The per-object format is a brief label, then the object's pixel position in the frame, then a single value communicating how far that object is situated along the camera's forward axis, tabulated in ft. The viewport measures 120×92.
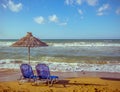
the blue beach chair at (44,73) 29.43
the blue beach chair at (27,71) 30.35
